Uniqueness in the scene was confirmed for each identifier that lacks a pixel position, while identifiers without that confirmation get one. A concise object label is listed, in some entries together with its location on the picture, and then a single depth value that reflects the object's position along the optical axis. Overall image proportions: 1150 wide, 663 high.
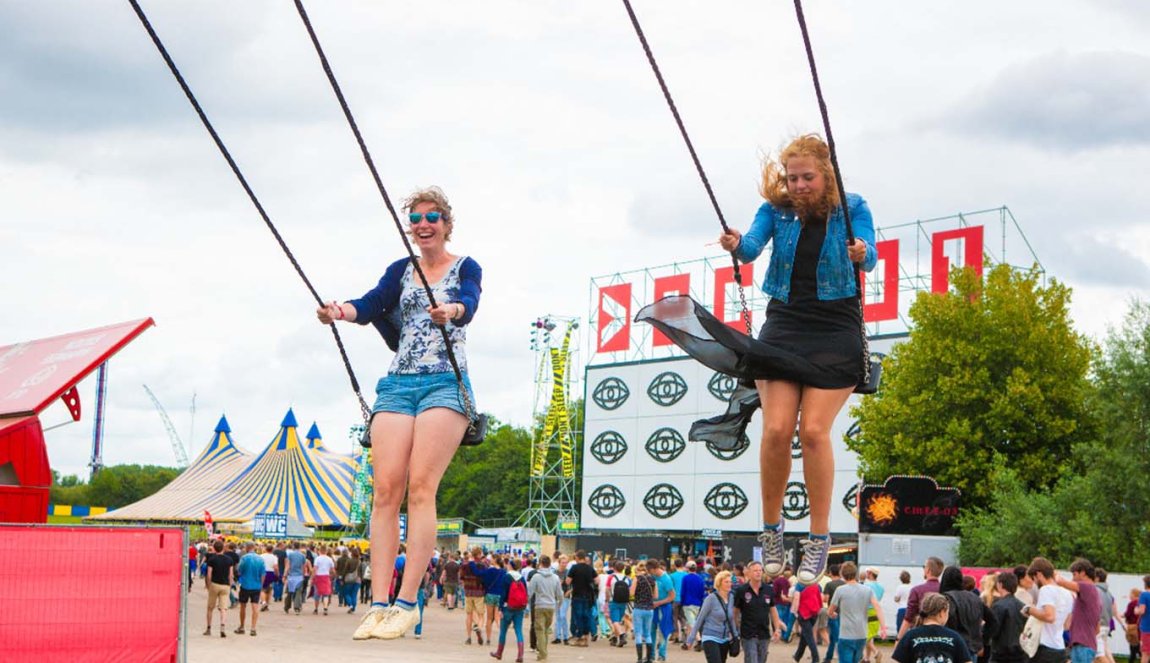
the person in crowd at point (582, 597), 28.59
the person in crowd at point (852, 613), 19.19
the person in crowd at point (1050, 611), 14.66
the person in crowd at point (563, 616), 30.80
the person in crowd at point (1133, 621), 21.73
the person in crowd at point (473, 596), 28.75
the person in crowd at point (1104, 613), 18.39
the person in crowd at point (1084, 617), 16.02
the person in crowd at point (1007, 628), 14.90
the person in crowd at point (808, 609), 22.80
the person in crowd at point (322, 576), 35.94
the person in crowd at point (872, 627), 21.91
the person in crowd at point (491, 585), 27.11
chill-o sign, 50.62
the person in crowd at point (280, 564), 39.50
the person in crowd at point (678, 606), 27.50
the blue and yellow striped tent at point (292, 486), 63.62
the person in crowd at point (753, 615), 19.22
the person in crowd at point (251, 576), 27.92
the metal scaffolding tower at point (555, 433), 68.06
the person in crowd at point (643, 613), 24.72
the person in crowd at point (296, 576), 36.38
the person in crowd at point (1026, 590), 15.41
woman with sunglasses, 5.84
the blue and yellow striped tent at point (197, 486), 66.50
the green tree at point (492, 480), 109.12
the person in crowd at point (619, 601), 28.80
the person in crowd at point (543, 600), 25.25
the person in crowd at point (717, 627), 18.61
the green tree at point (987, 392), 39.59
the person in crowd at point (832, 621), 22.72
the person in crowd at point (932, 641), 10.93
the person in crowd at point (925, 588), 15.73
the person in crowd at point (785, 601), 25.36
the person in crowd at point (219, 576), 27.38
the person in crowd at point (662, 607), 25.34
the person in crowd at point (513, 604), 25.00
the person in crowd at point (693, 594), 25.97
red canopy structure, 23.17
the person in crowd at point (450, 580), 40.00
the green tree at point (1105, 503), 32.19
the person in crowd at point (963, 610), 14.56
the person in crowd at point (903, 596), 21.58
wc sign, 47.50
